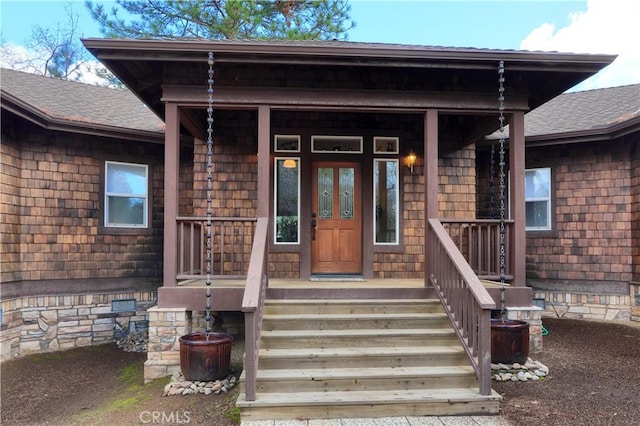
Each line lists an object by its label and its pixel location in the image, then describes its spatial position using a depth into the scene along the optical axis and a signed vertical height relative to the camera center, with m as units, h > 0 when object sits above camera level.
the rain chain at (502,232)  4.92 -0.13
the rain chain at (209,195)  4.62 +0.30
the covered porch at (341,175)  4.63 +0.72
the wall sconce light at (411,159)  6.87 +1.03
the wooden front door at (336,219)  6.69 +0.05
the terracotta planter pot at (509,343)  4.53 -1.30
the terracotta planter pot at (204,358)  4.27 -1.38
